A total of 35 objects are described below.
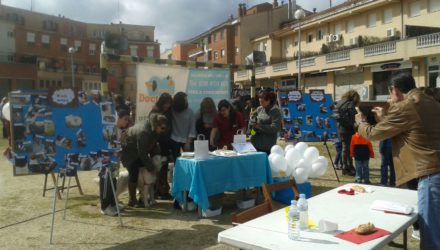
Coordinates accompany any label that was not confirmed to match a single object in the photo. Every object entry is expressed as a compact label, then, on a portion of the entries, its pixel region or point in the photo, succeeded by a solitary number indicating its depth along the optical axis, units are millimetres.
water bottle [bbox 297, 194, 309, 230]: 2750
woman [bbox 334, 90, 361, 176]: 8008
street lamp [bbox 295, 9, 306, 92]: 20402
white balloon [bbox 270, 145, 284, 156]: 6445
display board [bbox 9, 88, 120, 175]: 4527
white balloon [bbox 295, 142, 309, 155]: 6796
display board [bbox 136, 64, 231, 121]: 7059
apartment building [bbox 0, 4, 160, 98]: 49219
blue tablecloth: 5519
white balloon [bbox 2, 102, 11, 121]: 6133
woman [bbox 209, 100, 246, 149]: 6770
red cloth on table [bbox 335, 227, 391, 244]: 2502
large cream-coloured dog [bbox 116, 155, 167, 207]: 6148
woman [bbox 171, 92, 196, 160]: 6848
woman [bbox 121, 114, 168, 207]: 5855
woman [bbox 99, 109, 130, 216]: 5889
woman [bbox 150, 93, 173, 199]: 6729
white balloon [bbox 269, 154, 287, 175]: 6336
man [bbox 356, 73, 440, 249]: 3102
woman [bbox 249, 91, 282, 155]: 6617
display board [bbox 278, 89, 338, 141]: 8773
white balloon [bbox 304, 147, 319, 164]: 6705
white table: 2465
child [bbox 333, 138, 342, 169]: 8993
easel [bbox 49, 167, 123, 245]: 4821
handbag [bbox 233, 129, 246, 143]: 6336
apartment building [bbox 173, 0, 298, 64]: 46375
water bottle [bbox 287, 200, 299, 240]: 2572
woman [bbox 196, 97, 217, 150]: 7055
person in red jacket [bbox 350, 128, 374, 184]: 7215
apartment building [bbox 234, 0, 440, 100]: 23859
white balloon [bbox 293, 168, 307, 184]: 6422
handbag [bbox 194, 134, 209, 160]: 5621
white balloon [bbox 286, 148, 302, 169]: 6514
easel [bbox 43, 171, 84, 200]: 6989
